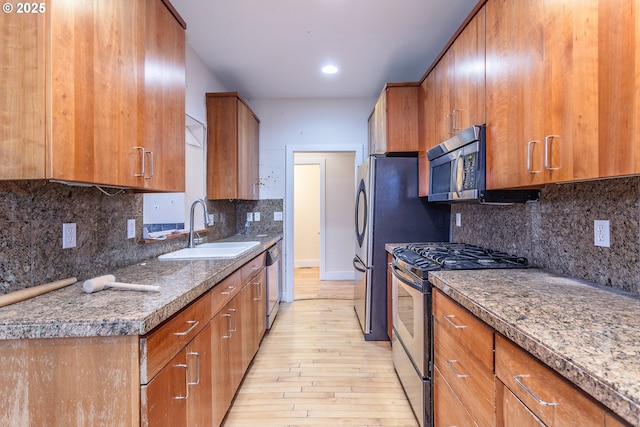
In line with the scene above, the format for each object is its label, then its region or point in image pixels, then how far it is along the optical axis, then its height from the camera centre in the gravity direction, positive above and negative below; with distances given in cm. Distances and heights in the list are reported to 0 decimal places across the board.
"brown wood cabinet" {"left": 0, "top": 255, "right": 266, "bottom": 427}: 90 -50
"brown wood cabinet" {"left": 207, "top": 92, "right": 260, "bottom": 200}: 309 +70
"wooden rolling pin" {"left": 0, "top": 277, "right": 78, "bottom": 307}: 100 -27
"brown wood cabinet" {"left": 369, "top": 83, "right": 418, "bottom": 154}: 286 +91
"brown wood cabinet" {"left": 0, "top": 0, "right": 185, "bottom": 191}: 94 +44
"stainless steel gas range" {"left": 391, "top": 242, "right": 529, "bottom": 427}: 162 -54
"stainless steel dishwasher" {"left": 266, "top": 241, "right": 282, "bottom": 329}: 299 -70
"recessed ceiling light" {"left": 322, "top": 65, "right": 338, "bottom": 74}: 309 +150
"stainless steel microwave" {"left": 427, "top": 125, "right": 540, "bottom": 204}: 168 +25
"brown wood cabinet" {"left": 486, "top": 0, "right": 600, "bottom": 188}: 103 +49
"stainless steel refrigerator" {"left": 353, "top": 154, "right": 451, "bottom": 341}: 274 -2
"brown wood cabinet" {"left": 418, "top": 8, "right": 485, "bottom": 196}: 172 +83
